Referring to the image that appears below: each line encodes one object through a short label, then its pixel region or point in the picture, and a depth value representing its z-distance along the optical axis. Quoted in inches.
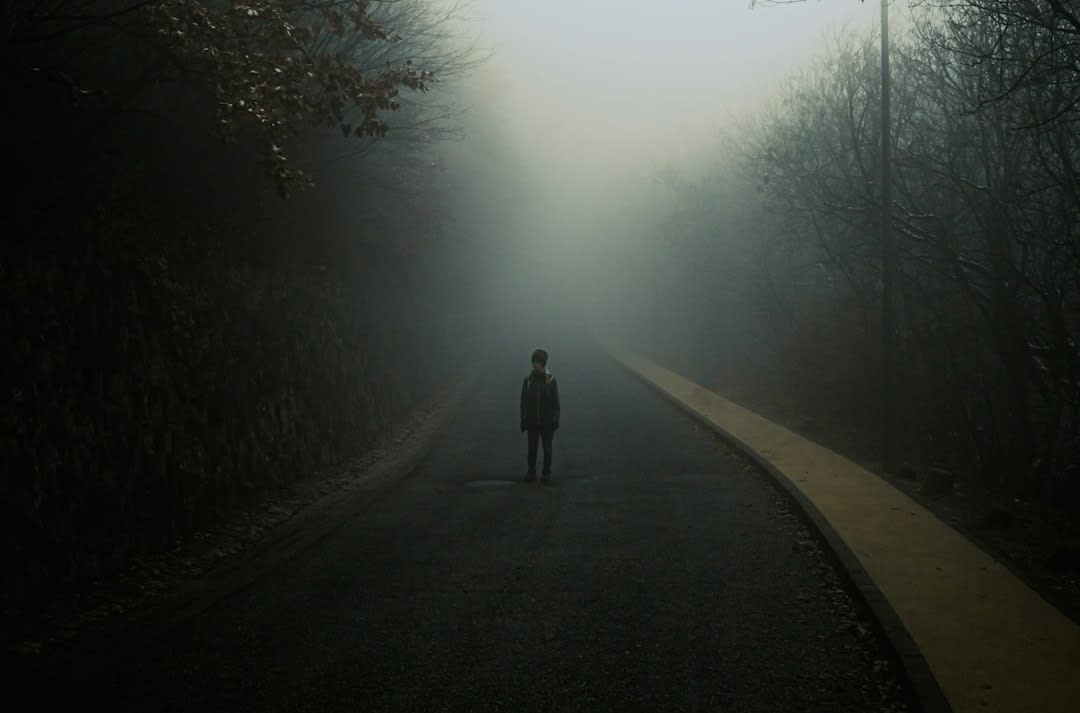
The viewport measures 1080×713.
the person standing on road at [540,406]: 538.3
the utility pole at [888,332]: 590.2
